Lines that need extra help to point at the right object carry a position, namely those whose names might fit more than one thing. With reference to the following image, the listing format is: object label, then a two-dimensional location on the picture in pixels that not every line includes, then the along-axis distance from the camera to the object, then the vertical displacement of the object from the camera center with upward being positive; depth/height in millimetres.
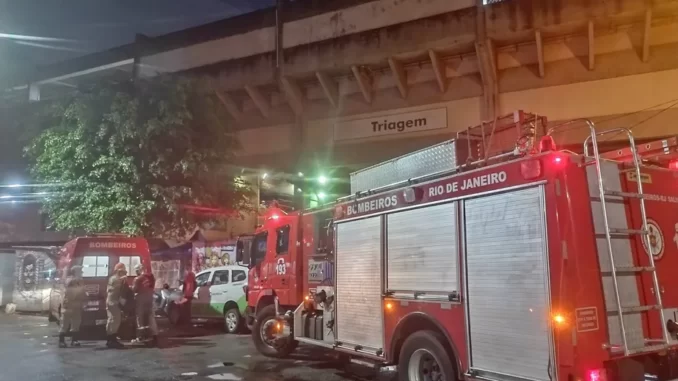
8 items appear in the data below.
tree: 15688 +4110
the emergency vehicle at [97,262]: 13086 +1012
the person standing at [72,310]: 12391 -119
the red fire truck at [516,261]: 4945 +339
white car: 14935 +77
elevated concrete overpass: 15094 +7003
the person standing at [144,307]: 12625 -91
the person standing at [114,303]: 12375 +11
